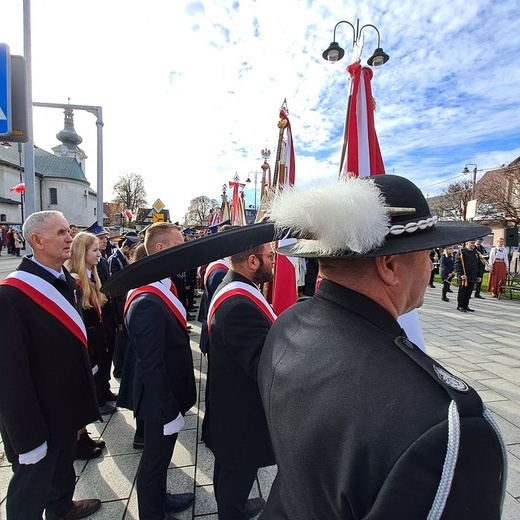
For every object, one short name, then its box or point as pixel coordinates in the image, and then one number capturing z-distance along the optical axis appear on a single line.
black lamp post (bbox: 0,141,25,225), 49.06
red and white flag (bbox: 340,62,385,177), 3.40
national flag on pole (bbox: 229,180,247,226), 9.98
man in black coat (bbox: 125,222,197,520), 2.39
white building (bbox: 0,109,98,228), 50.09
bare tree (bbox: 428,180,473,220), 36.22
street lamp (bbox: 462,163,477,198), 28.39
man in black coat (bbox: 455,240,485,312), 10.18
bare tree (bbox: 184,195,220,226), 66.81
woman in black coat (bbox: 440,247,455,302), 12.23
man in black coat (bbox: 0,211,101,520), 2.12
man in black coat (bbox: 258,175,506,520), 0.68
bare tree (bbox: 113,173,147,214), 56.22
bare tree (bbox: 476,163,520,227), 24.39
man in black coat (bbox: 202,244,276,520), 2.05
